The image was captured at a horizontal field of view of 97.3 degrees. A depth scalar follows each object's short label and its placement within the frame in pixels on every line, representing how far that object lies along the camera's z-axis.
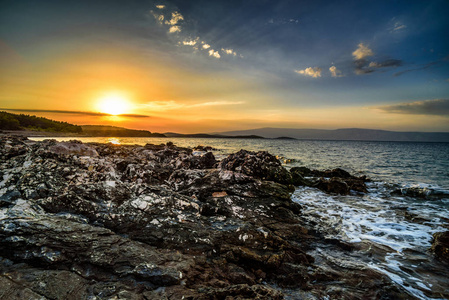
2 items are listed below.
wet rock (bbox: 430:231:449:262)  5.89
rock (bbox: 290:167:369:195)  13.54
